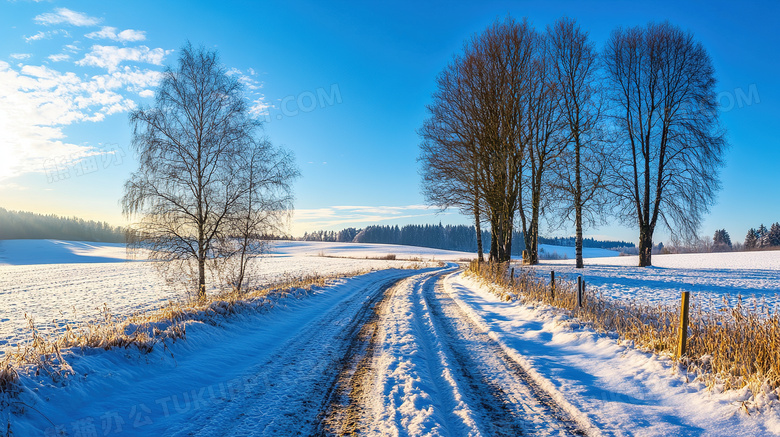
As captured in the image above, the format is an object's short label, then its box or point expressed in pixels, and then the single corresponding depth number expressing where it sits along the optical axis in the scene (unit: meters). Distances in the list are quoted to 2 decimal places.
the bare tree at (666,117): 18.27
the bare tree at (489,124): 17.28
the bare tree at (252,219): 13.61
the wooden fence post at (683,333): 5.05
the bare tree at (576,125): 18.41
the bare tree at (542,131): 17.67
